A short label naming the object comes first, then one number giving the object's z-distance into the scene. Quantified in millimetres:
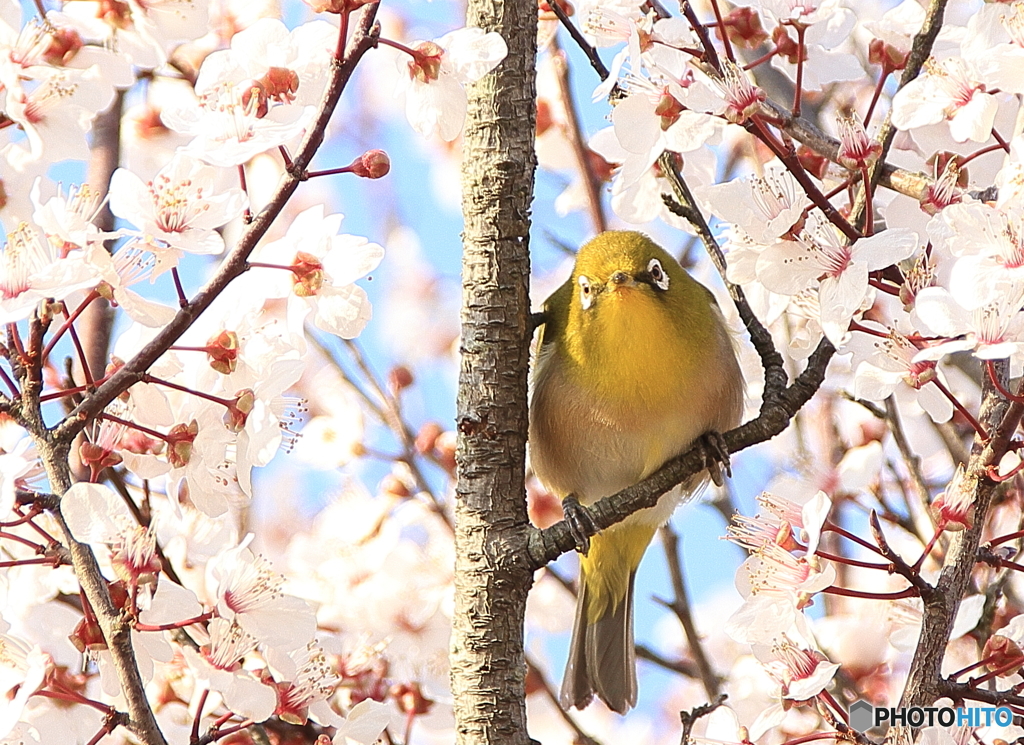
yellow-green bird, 6621
